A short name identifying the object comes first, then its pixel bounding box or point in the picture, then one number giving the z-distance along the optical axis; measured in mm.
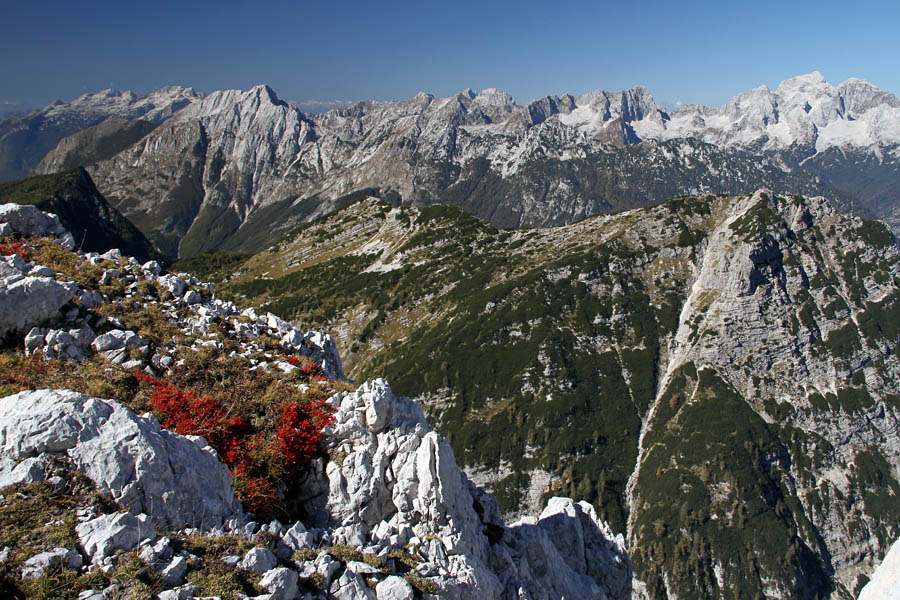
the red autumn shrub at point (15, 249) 26441
